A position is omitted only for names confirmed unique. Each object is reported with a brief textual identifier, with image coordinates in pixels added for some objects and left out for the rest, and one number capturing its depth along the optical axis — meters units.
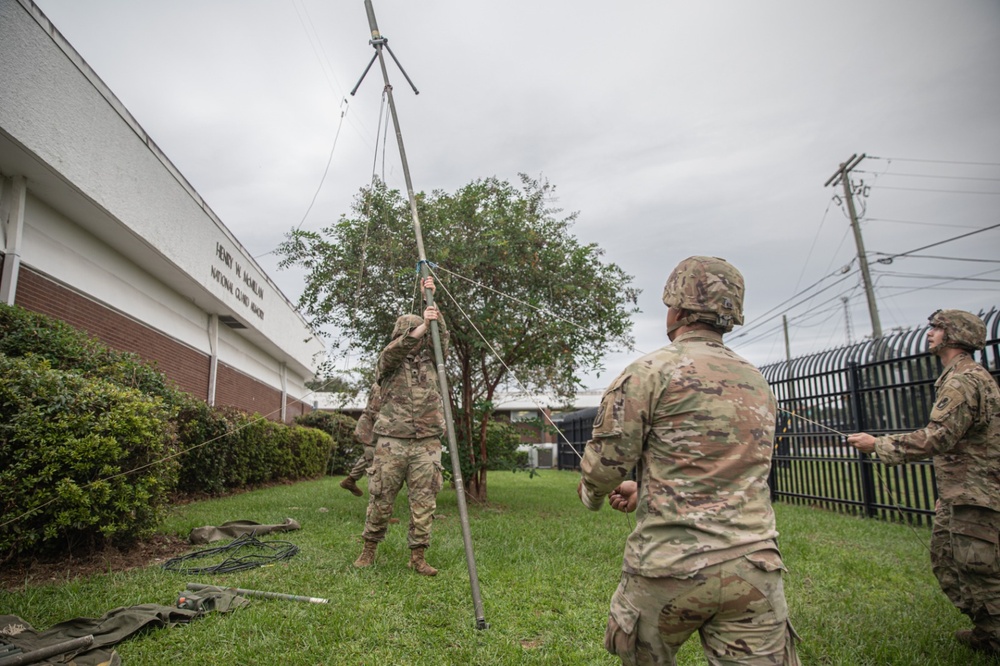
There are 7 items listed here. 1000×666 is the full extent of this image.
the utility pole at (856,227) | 17.65
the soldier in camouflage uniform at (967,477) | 3.27
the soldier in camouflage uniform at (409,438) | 4.98
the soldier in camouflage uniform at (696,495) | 1.86
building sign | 13.09
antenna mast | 3.79
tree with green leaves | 8.21
